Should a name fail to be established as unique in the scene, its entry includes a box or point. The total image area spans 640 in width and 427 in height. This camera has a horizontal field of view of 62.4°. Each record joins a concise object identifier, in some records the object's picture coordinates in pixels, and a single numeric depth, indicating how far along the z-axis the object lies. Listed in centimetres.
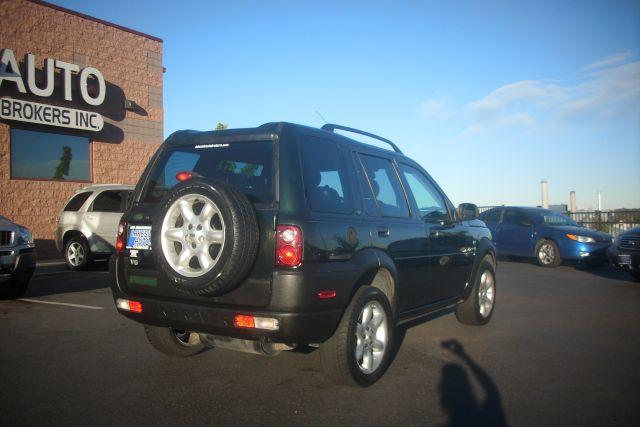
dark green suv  349
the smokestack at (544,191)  2420
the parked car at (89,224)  1141
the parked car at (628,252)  1026
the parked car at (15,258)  721
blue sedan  1299
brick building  1431
